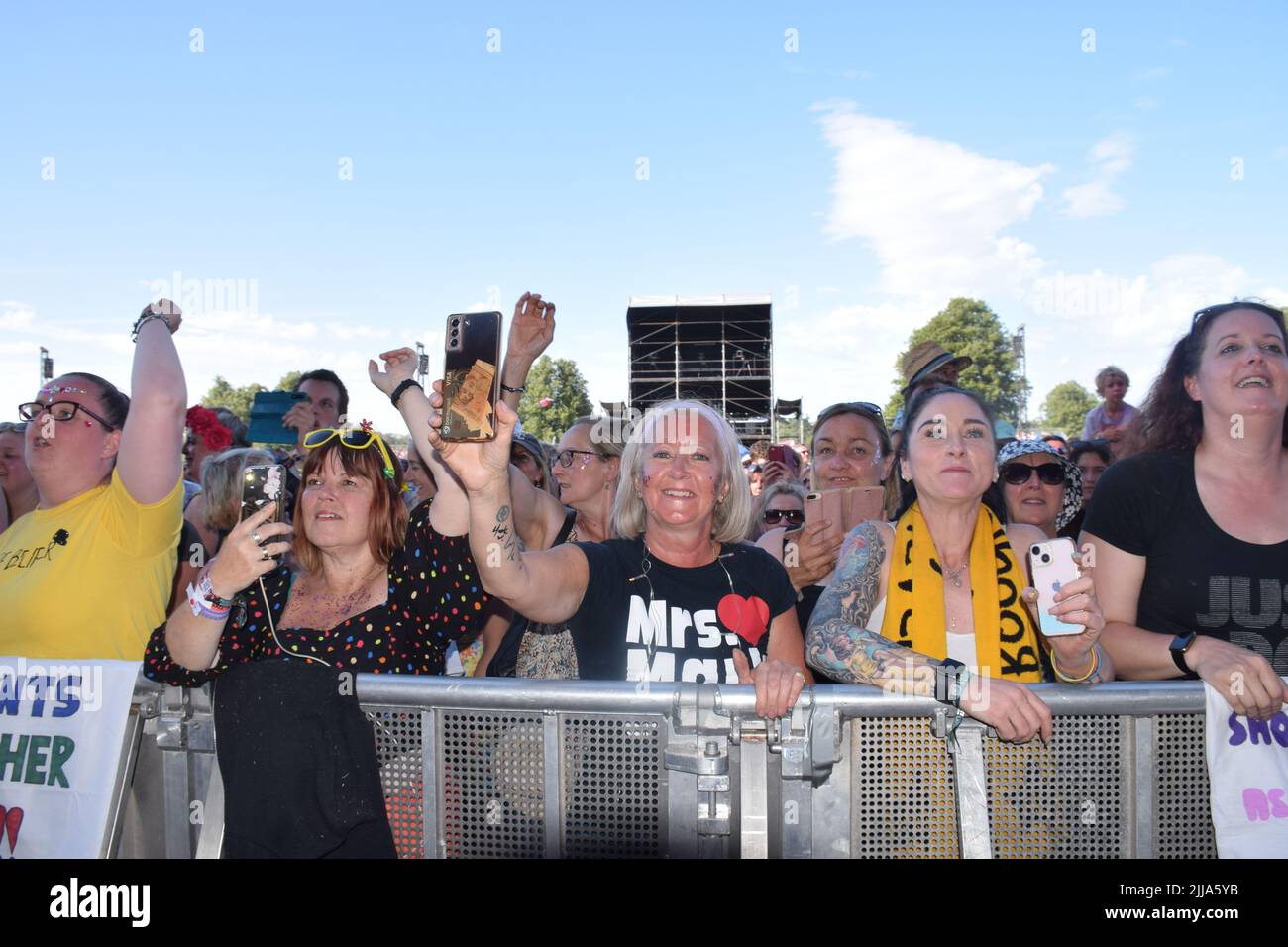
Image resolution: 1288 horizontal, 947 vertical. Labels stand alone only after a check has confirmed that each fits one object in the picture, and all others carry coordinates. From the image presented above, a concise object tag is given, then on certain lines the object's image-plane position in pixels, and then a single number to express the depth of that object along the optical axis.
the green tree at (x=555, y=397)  50.56
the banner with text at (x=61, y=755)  2.44
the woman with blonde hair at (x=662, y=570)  2.28
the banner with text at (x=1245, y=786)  2.10
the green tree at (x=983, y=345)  59.38
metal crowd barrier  2.09
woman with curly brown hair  2.45
